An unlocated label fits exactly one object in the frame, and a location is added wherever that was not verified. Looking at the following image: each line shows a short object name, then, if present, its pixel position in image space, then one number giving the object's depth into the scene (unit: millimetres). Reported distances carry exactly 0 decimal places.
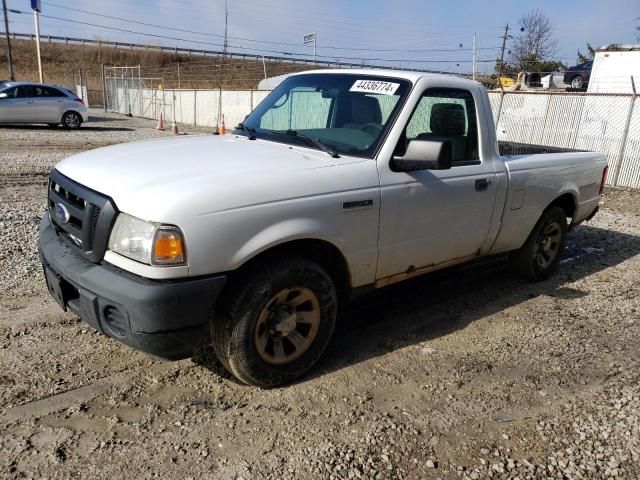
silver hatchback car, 18203
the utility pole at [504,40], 53238
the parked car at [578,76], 28722
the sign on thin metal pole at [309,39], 37219
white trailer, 16984
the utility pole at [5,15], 49694
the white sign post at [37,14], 31859
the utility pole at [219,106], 25150
